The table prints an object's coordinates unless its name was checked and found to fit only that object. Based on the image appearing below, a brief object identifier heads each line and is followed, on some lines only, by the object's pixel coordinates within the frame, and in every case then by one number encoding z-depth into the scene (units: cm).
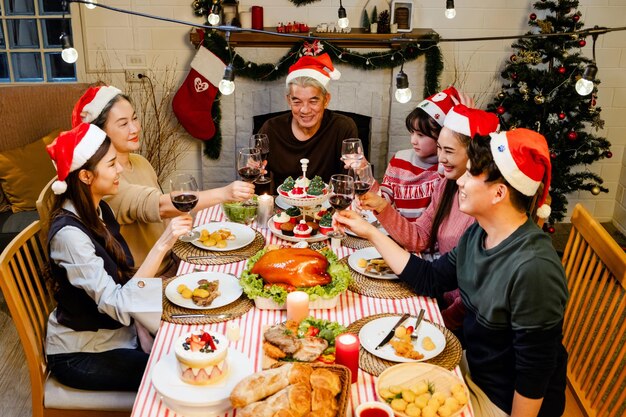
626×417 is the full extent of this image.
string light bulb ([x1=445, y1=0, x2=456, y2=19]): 401
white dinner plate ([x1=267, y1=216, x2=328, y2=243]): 245
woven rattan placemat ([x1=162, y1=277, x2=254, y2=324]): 187
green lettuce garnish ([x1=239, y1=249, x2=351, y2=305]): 192
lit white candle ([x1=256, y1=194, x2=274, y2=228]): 258
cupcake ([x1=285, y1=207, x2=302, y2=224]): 254
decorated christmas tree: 405
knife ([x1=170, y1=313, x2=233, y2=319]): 189
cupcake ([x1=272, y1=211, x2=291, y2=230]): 254
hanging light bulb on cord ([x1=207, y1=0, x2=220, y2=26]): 362
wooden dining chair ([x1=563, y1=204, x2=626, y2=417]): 189
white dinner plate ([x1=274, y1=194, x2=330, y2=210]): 279
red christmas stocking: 445
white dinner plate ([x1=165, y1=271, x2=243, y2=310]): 195
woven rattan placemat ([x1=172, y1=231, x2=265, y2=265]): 228
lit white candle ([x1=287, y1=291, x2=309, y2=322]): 183
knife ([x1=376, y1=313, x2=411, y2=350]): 175
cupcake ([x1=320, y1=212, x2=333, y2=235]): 249
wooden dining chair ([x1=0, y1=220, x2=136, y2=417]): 195
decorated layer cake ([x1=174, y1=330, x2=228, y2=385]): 151
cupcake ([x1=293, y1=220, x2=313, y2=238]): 246
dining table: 153
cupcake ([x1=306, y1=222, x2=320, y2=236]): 250
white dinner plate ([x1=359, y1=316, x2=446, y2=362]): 171
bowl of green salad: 262
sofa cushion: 377
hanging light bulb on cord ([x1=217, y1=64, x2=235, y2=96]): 211
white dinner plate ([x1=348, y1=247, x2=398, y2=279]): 214
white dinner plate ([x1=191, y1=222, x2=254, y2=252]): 237
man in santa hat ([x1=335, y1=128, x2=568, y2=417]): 167
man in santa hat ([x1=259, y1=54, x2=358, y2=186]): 325
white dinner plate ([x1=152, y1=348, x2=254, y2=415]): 146
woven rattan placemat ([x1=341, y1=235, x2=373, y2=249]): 244
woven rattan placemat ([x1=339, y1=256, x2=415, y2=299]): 205
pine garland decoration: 441
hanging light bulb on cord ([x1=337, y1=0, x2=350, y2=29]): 406
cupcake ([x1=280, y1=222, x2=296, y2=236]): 248
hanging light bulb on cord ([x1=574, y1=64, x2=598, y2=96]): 188
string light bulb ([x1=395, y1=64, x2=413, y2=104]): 224
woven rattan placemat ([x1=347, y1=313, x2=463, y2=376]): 166
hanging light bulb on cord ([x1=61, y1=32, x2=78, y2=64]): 230
